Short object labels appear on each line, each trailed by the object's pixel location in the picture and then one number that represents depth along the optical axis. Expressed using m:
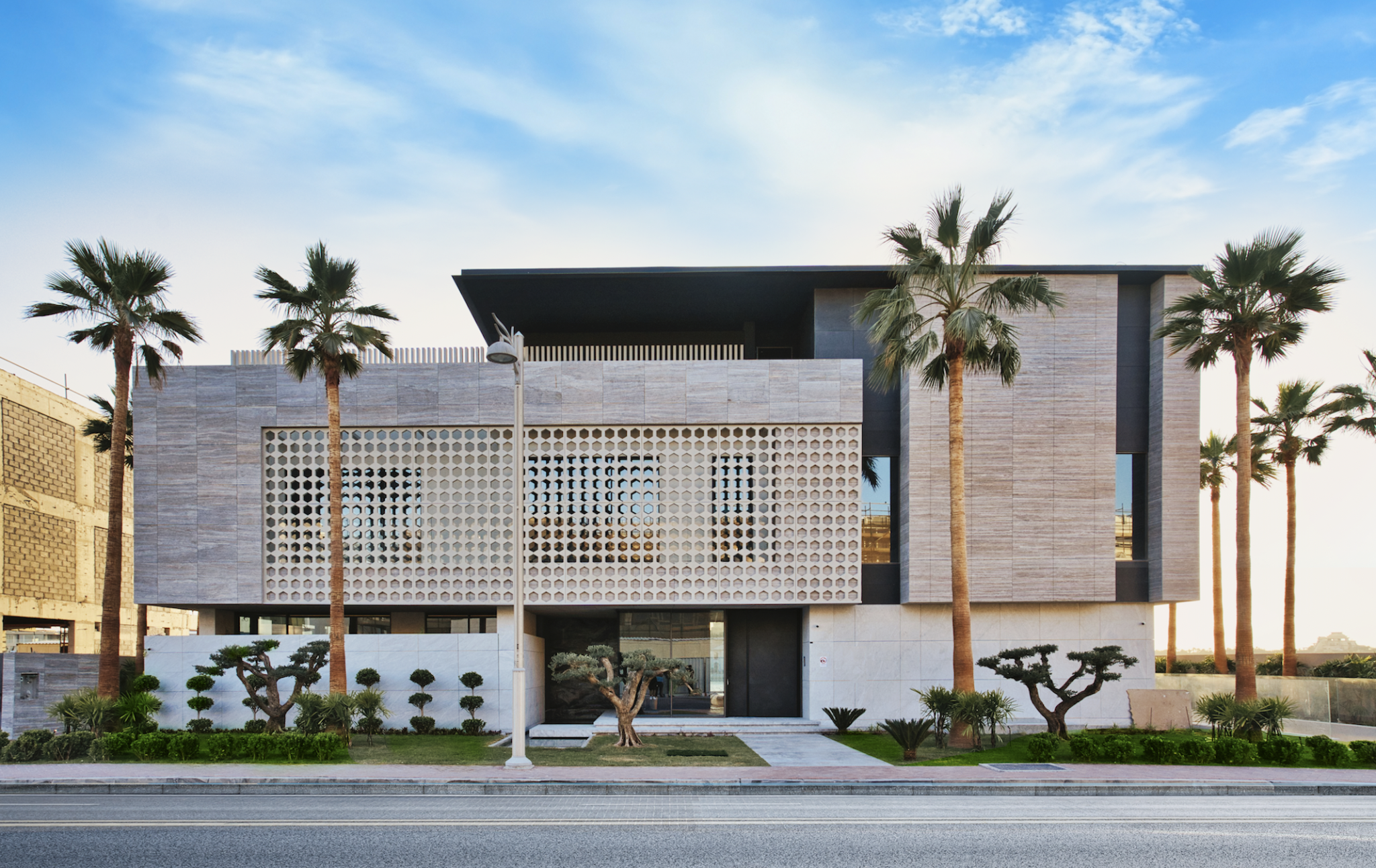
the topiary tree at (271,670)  21.06
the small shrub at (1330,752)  17.11
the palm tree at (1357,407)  27.14
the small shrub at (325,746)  16.91
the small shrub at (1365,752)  17.25
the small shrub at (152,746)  17.09
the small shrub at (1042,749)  16.86
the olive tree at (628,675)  19.62
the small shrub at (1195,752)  16.91
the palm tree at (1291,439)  30.56
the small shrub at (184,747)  16.84
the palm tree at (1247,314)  19.84
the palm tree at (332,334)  19.53
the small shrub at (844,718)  23.55
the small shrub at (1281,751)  16.91
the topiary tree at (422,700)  23.89
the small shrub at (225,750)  16.77
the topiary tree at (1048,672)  19.25
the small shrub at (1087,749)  17.06
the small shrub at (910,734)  17.25
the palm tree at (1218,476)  37.19
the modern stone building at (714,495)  25.12
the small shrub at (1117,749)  16.84
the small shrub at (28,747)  16.83
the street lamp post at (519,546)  15.88
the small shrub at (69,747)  17.03
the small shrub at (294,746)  16.86
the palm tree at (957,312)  19.05
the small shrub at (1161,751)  16.83
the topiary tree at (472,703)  23.95
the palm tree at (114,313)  20.09
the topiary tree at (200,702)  23.34
